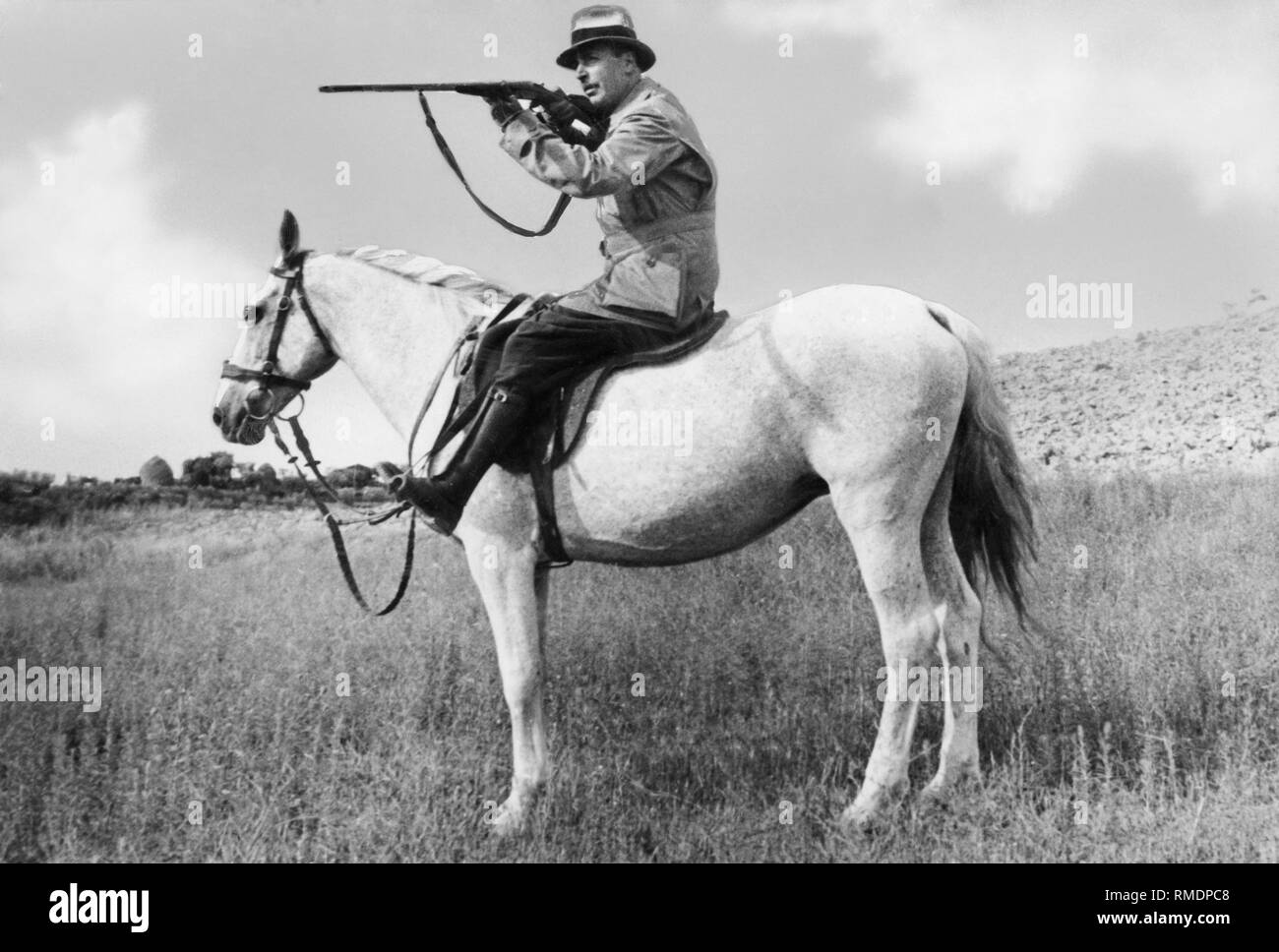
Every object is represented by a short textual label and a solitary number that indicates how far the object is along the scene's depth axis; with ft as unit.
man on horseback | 17.01
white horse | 16.71
